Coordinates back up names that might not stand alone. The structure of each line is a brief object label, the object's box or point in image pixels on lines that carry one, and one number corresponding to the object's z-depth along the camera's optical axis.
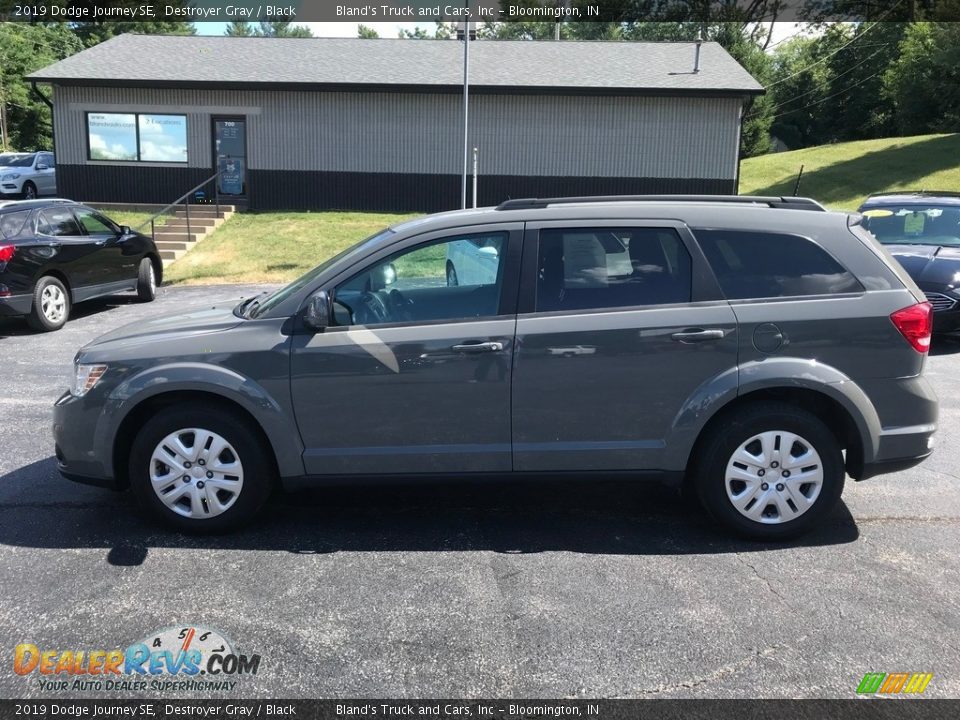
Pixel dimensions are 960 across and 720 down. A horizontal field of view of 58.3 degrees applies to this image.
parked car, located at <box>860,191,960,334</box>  9.57
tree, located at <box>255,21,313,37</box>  79.16
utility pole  17.09
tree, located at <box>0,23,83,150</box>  45.22
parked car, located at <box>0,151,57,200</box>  27.25
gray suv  4.41
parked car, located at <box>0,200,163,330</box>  10.46
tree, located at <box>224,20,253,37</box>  80.71
